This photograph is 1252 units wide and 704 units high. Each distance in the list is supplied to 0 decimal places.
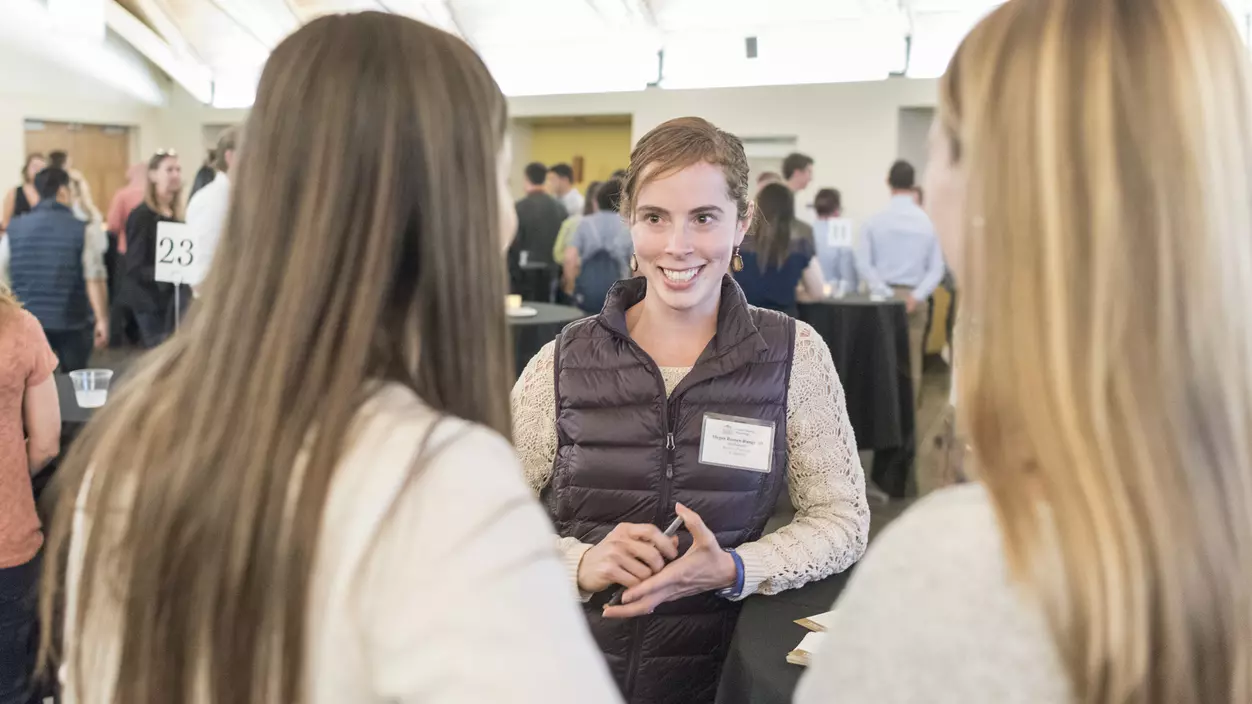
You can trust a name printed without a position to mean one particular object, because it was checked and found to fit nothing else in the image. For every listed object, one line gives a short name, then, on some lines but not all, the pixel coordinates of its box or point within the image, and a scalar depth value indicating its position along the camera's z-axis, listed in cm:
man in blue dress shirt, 599
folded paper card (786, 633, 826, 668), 132
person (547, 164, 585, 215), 892
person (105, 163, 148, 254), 645
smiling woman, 157
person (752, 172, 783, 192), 622
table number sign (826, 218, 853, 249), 617
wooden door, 1013
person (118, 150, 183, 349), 495
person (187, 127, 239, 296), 373
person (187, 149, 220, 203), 432
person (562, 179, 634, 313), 665
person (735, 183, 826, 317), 479
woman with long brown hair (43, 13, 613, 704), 67
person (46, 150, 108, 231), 557
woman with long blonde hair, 64
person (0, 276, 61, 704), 219
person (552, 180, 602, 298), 729
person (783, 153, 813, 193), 688
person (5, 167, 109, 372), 516
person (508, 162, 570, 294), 781
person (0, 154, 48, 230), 630
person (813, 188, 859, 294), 671
